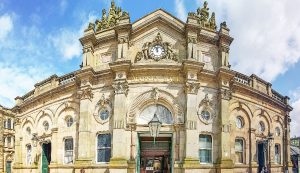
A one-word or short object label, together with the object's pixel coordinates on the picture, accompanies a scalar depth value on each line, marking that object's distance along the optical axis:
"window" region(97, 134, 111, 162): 22.50
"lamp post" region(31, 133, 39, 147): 27.44
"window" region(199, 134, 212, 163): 22.23
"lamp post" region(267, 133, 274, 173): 22.85
